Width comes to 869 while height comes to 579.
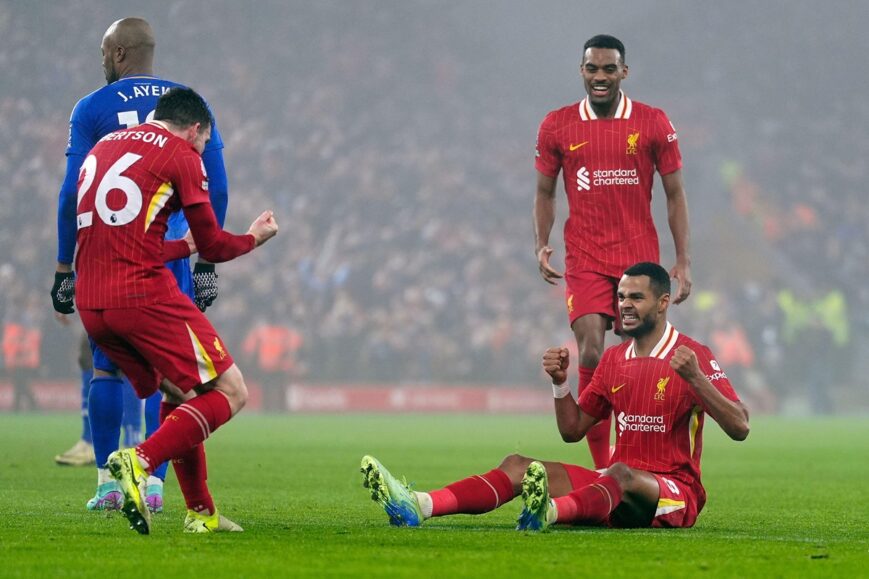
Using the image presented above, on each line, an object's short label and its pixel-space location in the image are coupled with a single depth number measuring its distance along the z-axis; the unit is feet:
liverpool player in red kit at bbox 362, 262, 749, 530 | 35.58
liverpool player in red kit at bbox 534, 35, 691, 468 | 48.06
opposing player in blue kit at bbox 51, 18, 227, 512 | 42.32
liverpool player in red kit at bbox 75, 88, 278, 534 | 33.45
